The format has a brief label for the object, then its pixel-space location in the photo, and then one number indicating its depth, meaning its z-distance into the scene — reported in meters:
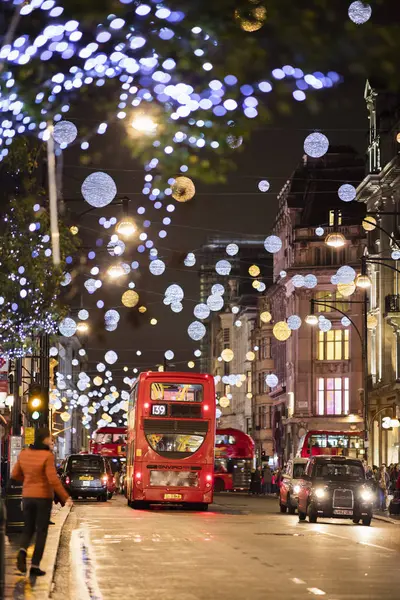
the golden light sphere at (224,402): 115.00
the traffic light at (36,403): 36.34
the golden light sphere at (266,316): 89.33
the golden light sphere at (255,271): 77.41
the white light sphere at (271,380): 96.08
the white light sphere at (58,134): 18.45
